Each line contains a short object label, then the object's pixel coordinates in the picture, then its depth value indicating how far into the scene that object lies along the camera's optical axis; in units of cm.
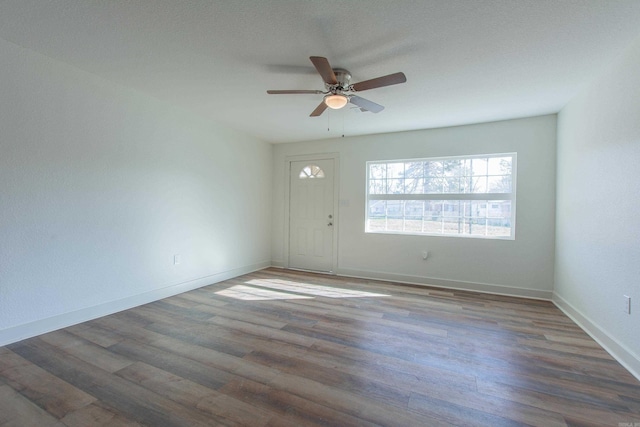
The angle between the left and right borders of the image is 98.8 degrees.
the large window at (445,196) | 381
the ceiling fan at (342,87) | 205
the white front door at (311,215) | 489
